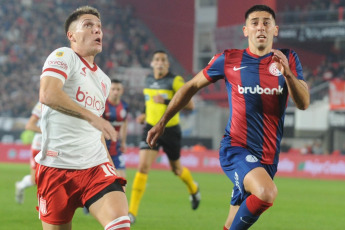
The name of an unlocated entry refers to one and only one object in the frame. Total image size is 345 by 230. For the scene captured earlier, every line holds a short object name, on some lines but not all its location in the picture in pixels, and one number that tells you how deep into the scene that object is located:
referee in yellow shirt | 19.78
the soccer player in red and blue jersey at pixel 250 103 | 11.56
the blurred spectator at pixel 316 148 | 50.97
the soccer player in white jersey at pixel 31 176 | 22.39
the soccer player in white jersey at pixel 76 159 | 9.45
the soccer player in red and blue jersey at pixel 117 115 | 21.02
